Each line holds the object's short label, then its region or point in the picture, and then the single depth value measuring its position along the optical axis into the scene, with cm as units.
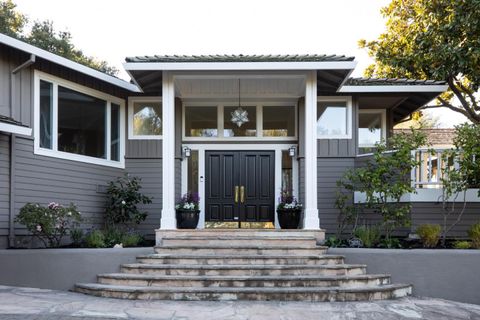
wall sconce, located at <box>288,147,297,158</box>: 950
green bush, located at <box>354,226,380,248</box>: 741
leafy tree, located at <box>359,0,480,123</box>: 952
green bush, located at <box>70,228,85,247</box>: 760
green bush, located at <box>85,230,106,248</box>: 723
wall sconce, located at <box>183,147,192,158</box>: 951
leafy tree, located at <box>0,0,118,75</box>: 1864
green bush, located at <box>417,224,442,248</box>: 724
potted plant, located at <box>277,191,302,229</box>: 866
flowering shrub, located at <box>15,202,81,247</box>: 676
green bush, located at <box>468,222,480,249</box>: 707
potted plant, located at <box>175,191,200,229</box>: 834
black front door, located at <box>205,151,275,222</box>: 955
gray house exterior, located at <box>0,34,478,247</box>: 759
